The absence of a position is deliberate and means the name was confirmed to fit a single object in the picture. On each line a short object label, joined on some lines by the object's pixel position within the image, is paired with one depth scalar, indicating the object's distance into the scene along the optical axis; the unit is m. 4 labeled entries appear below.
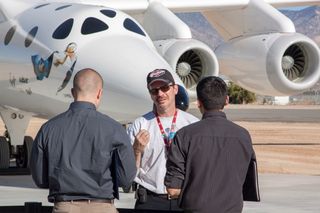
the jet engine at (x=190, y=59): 25.42
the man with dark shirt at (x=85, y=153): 9.19
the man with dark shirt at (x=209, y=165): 9.39
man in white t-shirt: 10.96
